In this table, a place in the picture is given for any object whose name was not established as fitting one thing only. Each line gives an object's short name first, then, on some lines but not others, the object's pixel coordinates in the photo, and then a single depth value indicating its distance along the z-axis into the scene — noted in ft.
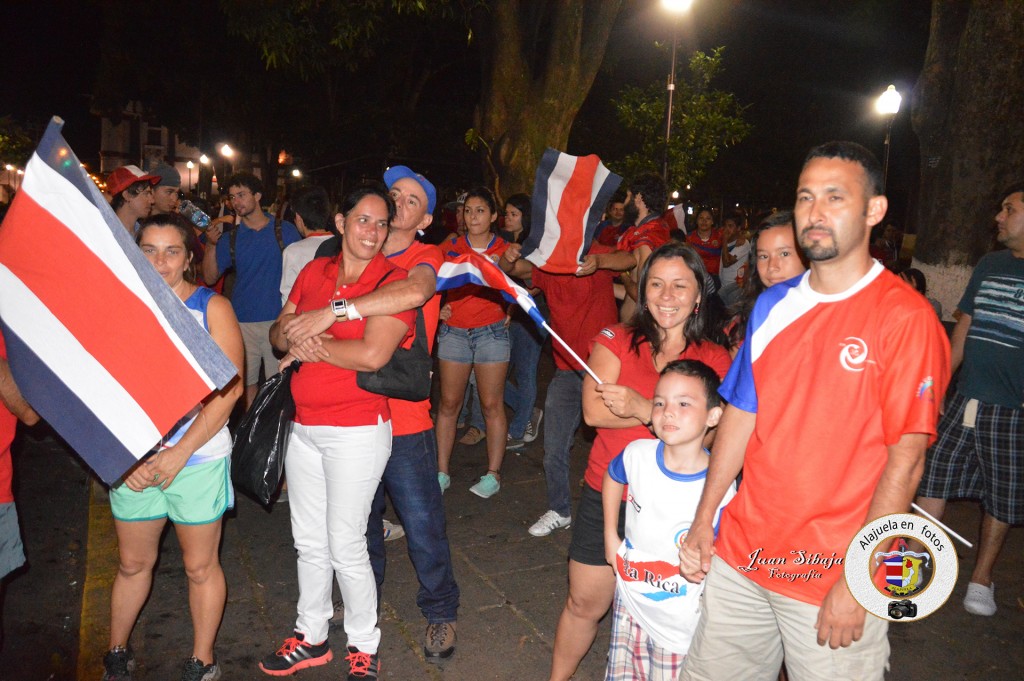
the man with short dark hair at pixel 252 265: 20.98
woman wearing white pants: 11.19
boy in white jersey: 9.25
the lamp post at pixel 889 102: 52.31
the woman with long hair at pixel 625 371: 10.64
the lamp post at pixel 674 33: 37.58
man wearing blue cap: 12.48
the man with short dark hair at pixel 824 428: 7.25
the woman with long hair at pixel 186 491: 10.64
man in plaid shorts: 14.26
